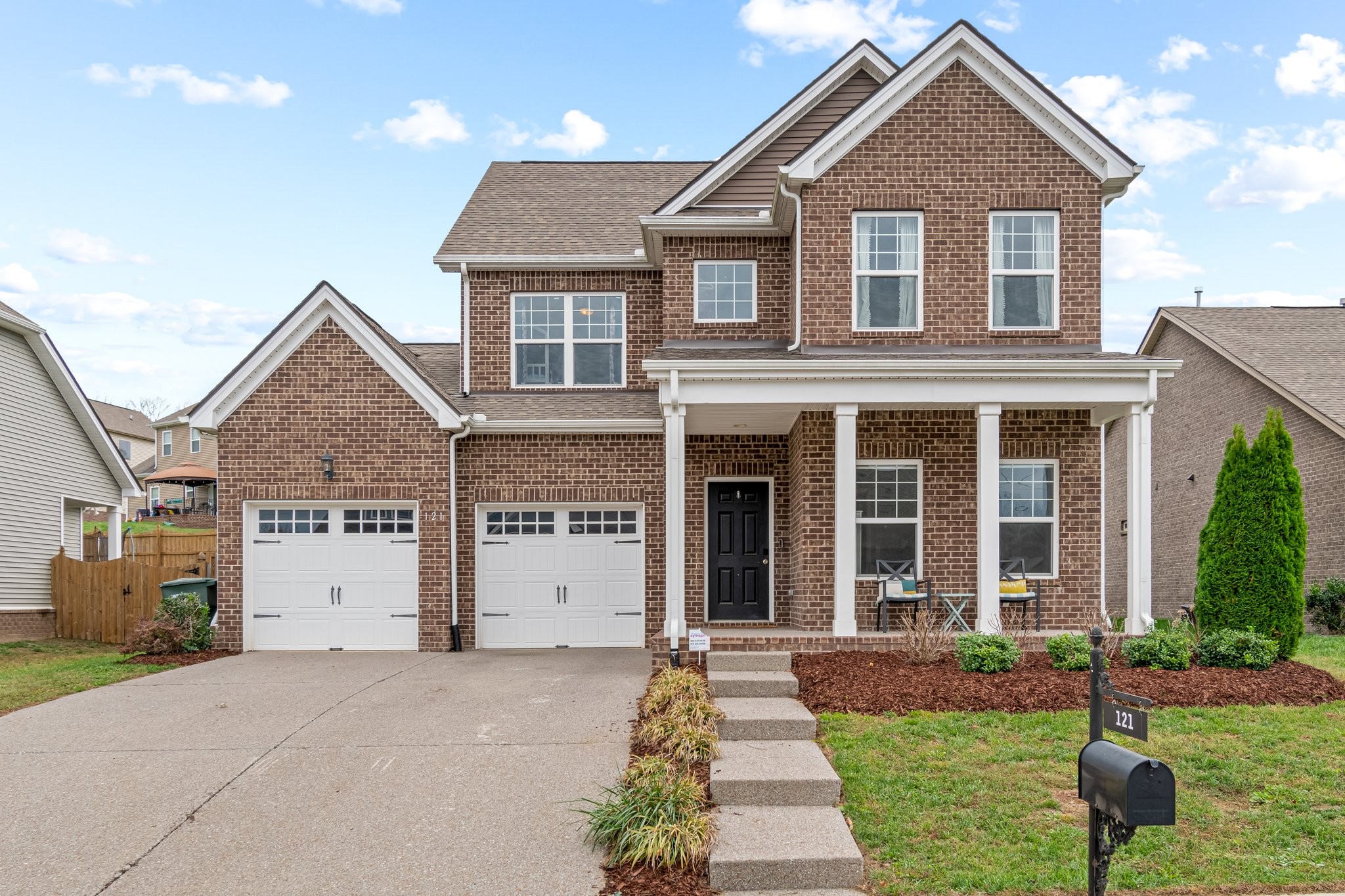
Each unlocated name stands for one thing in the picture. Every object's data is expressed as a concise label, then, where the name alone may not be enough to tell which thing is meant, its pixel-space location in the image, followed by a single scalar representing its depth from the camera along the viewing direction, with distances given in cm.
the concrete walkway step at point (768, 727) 786
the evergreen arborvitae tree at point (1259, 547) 1035
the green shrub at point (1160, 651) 966
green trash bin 1432
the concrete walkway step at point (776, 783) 647
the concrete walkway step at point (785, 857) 545
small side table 1127
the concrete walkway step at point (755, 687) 921
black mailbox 389
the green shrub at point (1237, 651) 968
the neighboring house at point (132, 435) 4644
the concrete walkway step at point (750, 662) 991
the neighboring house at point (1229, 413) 1759
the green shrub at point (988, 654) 956
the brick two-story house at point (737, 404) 1131
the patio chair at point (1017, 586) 1191
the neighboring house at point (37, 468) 1730
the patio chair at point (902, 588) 1170
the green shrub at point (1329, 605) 1645
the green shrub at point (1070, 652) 962
